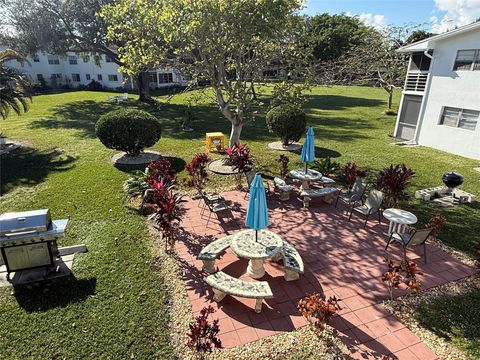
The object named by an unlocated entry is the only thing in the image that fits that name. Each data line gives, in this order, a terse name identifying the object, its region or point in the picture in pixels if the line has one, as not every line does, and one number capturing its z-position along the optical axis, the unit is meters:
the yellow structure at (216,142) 16.41
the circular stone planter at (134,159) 14.09
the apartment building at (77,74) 49.66
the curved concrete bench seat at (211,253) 6.90
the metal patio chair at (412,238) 7.11
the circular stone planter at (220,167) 13.25
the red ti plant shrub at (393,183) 9.14
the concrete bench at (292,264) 6.58
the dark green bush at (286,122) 16.28
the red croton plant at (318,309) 5.16
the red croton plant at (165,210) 7.32
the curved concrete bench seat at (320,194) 10.32
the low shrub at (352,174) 10.62
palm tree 16.11
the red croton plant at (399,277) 5.89
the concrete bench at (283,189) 10.66
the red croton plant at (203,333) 4.59
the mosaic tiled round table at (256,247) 6.45
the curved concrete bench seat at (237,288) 5.75
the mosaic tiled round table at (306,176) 10.66
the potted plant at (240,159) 10.85
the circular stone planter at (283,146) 17.06
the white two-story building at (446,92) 16.12
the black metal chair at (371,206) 9.08
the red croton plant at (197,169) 10.86
